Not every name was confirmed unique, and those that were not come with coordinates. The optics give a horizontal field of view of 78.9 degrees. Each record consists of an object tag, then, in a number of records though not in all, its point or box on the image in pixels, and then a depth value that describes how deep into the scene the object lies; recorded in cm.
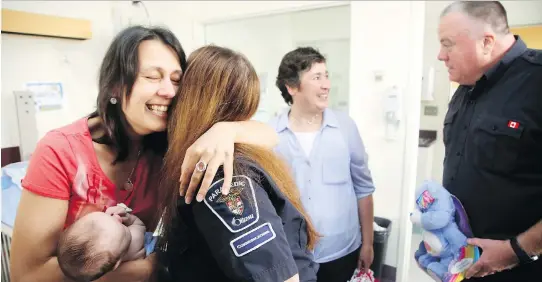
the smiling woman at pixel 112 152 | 86
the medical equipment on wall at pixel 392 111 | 216
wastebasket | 190
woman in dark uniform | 70
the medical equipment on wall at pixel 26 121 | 208
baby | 84
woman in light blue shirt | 164
